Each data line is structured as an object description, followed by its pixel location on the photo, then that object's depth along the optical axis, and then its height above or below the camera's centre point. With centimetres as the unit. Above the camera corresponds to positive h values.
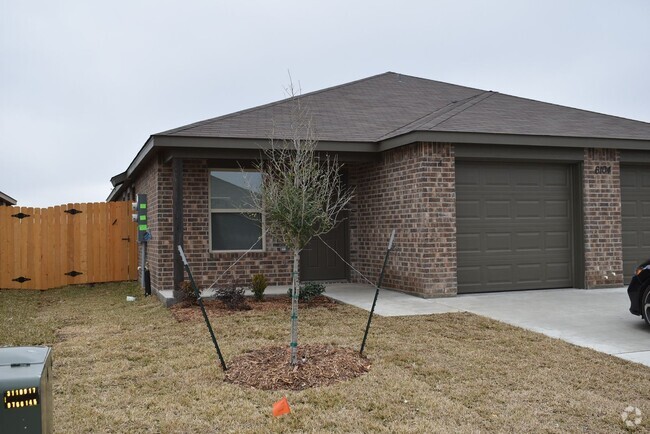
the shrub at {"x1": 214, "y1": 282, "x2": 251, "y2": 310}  934 -112
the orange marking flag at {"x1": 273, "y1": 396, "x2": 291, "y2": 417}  447 -139
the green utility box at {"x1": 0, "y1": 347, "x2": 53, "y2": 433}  266 -77
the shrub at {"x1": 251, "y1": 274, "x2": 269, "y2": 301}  1009 -101
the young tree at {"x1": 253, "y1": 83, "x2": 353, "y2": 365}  571 +19
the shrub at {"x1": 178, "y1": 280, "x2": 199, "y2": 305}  965 -108
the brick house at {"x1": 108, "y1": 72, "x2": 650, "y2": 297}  1019 +54
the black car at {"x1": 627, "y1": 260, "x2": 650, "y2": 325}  734 -88
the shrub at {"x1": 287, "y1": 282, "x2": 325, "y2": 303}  975 -108
